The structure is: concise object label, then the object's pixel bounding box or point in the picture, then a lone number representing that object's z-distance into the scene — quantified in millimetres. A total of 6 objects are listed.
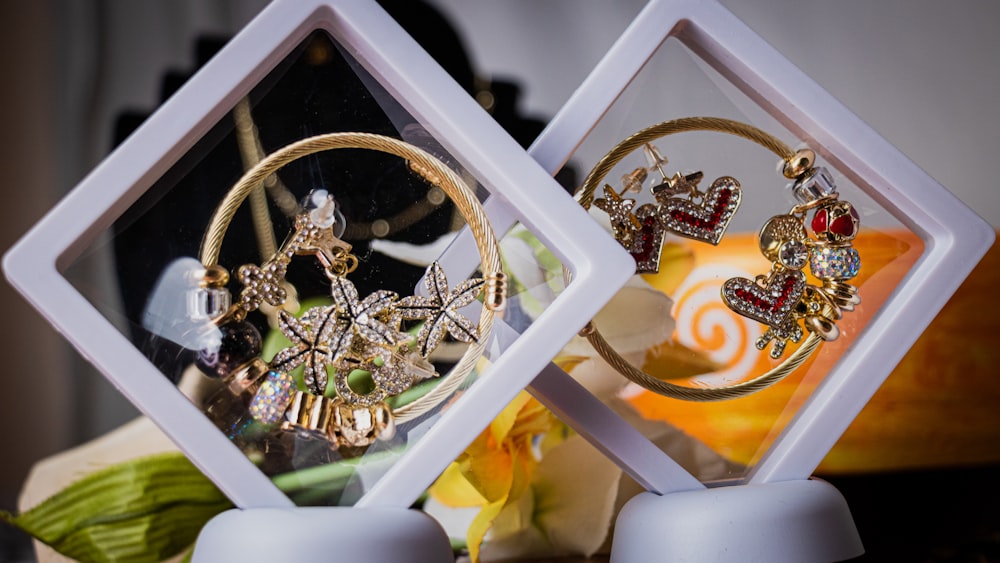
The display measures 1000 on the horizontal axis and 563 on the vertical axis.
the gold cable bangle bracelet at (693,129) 397
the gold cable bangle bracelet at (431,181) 360
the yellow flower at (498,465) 470
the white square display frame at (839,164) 391
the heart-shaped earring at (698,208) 402
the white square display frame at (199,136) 325
